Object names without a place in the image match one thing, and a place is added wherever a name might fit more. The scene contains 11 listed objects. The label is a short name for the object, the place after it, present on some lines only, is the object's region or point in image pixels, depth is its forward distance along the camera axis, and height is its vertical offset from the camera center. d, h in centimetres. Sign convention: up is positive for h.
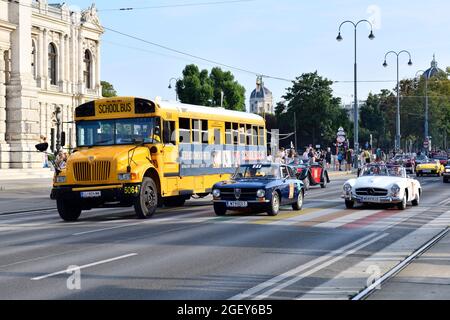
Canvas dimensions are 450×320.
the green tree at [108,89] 12019 +1411
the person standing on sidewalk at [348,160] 5694 +58
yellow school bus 1789 +35
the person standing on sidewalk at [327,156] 6612 +102
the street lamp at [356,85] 5244 +622
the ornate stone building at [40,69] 4481 +901
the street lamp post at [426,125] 7950 +474
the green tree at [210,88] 9094 +1057
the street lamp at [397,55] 6591 +969
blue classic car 1788 -57
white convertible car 2012 -61
